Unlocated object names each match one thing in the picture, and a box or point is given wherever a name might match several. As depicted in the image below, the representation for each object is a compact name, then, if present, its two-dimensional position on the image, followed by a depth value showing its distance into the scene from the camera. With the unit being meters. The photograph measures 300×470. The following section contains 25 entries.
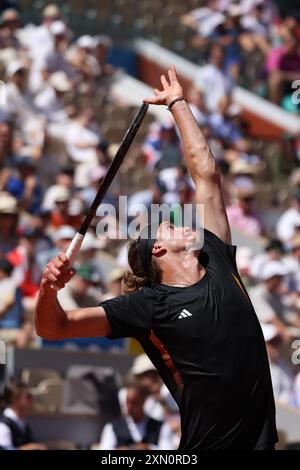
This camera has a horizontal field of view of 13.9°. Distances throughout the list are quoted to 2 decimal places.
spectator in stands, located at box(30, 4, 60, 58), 14.64
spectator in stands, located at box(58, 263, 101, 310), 10.41
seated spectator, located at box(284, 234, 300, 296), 12.75
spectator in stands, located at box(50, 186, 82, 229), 11.71
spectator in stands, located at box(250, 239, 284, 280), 12.73
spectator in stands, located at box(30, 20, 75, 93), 14.11
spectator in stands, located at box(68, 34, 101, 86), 15.01
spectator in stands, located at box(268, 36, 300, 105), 17.66
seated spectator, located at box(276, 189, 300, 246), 13.92
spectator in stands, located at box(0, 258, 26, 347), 9.98
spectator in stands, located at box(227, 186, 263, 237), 14.05
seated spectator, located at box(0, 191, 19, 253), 10.91
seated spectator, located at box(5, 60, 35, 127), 13.32
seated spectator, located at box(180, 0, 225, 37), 17.81
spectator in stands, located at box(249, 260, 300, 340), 11.92
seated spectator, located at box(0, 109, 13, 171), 12.23
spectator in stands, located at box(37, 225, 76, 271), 10.85
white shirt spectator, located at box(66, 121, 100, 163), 13.38
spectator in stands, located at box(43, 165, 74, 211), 11.94
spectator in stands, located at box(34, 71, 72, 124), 13.77
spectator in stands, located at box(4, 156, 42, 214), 11.95
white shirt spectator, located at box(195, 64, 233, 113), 16.25
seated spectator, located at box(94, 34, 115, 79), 15.45
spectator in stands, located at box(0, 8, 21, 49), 14.55
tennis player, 5.47
